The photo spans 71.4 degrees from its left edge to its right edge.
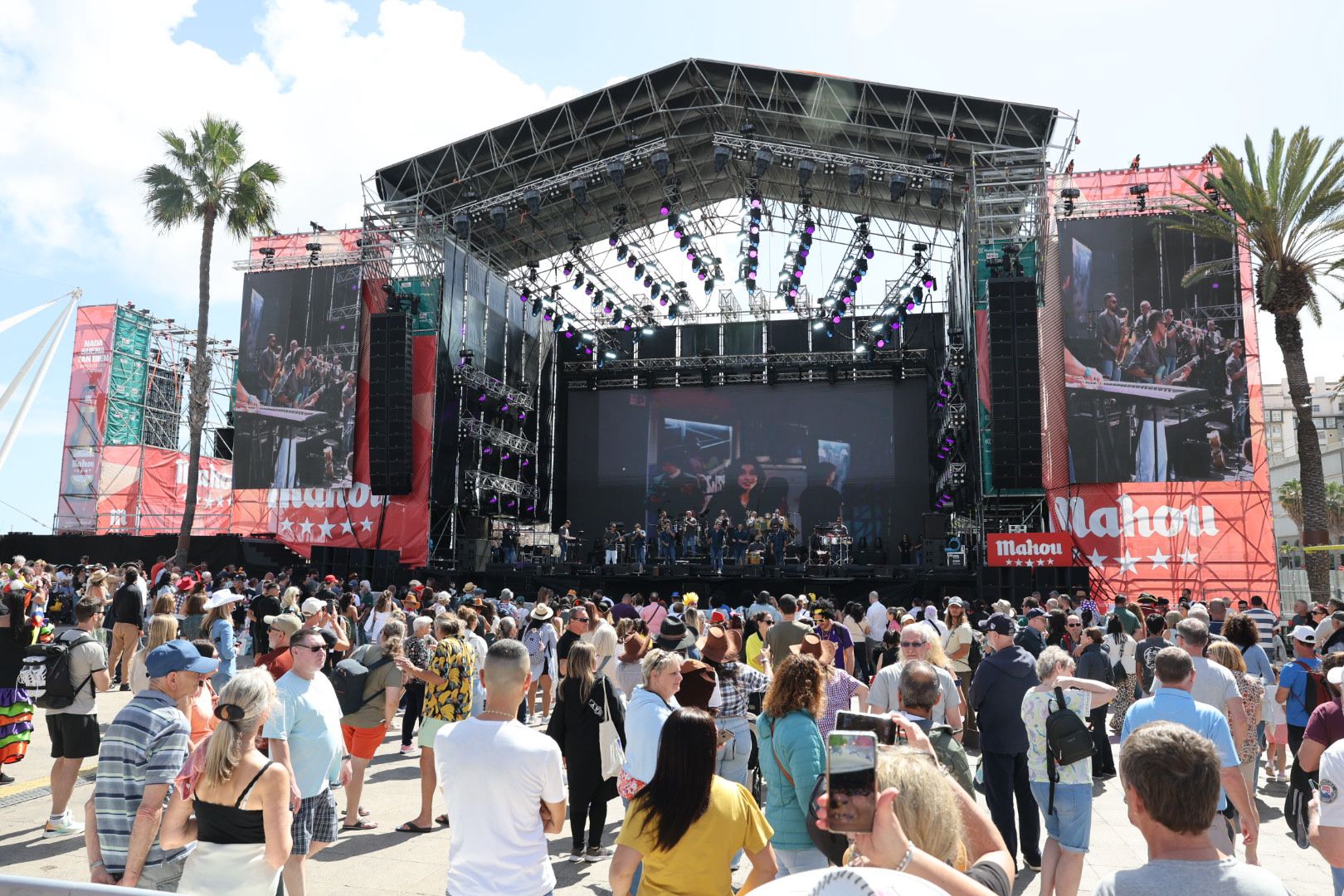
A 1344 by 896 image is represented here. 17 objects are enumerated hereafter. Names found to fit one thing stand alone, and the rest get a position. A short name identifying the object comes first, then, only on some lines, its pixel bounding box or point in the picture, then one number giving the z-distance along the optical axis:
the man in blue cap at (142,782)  3.05
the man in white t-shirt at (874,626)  11.23
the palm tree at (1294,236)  15.74
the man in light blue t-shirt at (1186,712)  4.05
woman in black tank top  2.89
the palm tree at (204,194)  20.36
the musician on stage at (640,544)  22.33
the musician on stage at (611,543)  22.78
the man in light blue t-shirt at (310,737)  4.03
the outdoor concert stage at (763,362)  18.05
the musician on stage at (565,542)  23.66
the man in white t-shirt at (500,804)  2.97
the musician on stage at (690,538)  22.34
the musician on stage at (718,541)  21.27
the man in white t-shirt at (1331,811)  2.99
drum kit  21.17
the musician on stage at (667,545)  21.92
